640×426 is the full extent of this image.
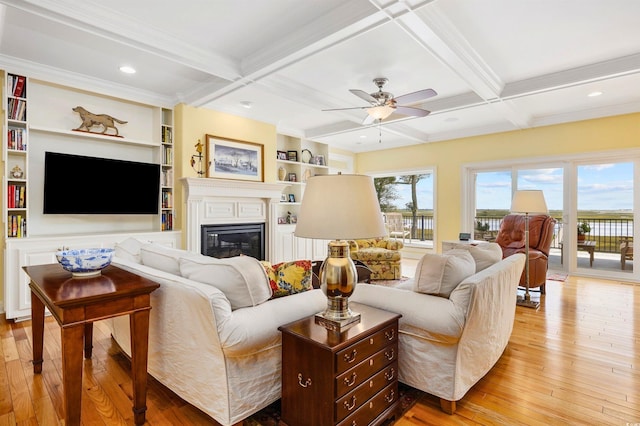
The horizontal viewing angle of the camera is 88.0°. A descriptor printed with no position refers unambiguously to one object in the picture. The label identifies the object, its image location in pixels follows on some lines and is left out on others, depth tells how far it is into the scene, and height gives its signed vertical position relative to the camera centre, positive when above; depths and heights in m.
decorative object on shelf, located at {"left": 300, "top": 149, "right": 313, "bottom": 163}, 6.77 +1.15
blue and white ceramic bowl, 1.85 -0.29
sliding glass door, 5.11 +0.11
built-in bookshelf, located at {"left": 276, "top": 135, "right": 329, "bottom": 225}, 6.38 +0.87
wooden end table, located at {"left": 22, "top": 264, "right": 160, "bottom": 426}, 1.49 -0.48
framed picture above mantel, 4.81 +0.80
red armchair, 4.18 -0.39
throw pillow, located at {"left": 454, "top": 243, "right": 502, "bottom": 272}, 2.44 -0.33
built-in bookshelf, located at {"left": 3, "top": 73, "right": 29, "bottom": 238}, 3.35 +0.59
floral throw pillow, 1.99 -0.40
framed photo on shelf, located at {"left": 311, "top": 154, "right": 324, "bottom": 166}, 6.95 +1.09
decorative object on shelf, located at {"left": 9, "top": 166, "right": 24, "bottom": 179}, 3.42 +0.38
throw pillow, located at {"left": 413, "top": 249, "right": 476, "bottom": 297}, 1.95 -0.37
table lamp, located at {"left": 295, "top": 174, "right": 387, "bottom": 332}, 1.53 -0.06
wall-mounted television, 3.69 +0.30
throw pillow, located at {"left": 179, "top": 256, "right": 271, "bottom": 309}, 1.73 -0.36
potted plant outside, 5.41 -0.27
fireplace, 4.80 -0.44
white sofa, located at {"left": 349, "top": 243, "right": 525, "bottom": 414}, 1.80 -0.67
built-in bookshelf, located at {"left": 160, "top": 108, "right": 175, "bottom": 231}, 4.56 +0.44
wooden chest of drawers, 1.45 -0.76
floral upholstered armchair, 5.00 -0.73
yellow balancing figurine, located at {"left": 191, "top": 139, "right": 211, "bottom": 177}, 4.62 +0.68
